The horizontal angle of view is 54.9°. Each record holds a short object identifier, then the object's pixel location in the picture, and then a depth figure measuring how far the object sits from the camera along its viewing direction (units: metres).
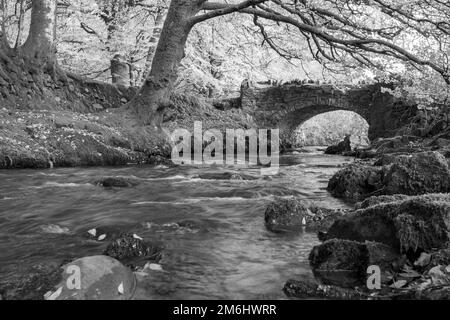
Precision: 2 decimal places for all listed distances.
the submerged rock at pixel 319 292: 3.00
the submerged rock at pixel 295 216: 4.98
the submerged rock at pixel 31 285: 2.97
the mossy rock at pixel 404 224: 3.45
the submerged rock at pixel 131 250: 3.82
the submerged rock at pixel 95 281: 2.91
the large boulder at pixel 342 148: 21.92
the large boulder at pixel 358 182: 7.07
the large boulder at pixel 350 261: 3.31
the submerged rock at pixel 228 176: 9.38
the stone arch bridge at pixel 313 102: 23.66
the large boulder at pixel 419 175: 6.27
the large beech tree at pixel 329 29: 9.20
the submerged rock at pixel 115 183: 8.06
